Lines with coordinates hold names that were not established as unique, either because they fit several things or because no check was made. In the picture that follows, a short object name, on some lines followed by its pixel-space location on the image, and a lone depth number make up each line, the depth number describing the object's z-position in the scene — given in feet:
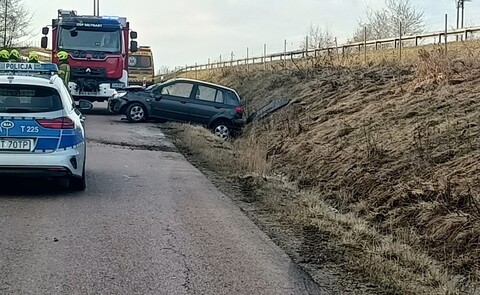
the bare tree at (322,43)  131.58
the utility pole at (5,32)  159.94
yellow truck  130.93
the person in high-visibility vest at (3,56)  61.31
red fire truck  87.40
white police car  35.53
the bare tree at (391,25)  201.05
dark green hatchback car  79.92
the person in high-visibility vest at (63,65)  73.51
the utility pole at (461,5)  161.44
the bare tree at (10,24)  160.45
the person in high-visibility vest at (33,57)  61.94
